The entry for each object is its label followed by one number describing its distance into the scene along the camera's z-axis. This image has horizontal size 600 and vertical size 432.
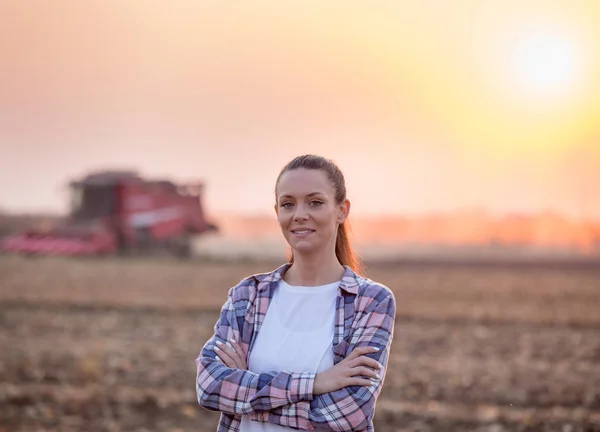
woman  2.63
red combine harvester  28.20
